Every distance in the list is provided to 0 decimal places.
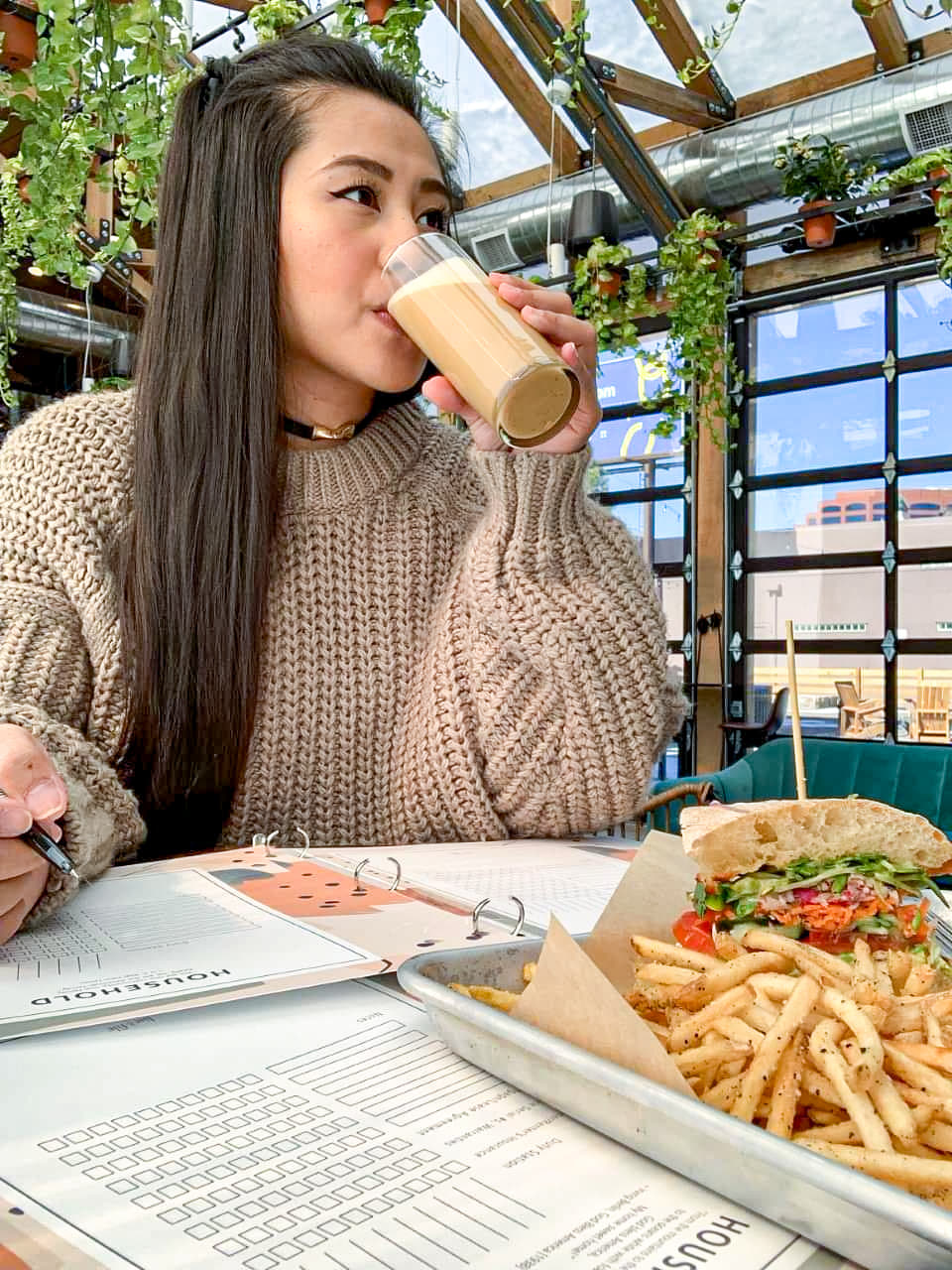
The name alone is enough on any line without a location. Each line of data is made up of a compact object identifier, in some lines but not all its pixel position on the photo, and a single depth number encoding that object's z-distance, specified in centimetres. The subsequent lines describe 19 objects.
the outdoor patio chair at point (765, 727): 662
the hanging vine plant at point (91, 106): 175
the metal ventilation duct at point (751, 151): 532
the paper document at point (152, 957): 57
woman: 126
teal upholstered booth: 383
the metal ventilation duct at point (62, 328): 654
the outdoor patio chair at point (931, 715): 636
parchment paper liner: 42
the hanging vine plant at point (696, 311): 511
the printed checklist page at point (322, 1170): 33
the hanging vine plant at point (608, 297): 471
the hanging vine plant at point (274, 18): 259
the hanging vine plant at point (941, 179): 332
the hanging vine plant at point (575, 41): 301
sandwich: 74
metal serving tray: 30
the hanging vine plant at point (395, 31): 250
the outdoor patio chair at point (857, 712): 664
